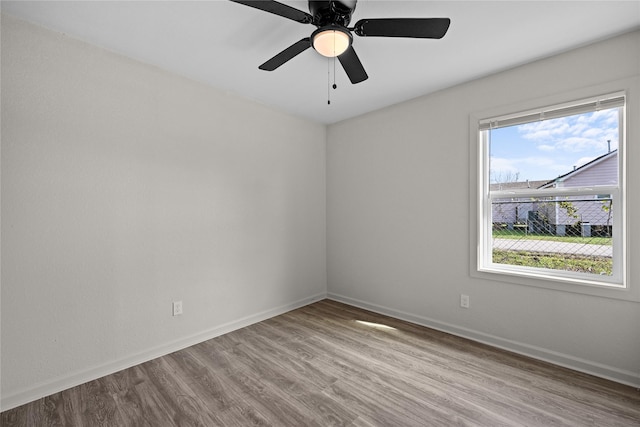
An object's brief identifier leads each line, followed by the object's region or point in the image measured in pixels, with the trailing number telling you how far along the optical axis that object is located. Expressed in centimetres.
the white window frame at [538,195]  203
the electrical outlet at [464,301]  271
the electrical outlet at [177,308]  249
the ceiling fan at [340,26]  139
